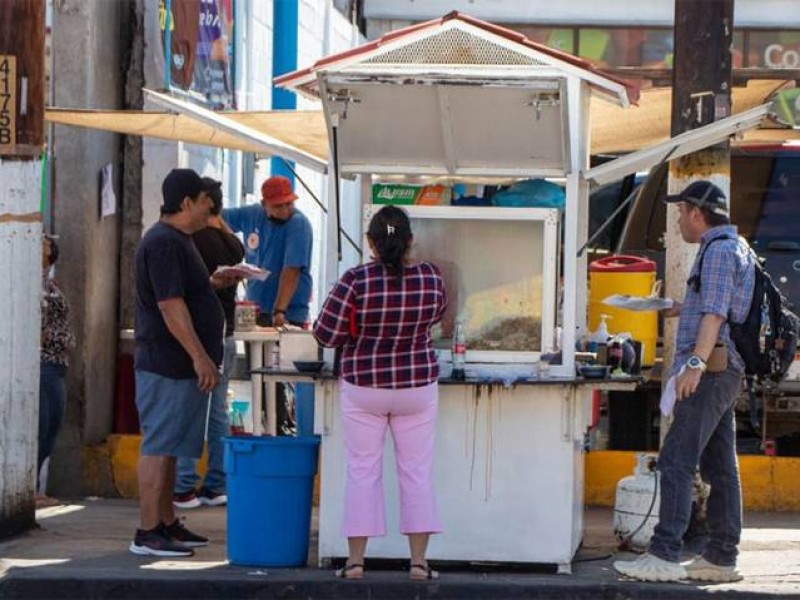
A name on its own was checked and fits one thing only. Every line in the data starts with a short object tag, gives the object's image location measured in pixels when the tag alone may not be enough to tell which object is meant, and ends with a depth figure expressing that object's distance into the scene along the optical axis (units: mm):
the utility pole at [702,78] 19109
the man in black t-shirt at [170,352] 17719
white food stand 17250
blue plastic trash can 17484
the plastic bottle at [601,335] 18531
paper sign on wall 22922
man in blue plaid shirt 16562
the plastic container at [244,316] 22328
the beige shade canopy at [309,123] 21281
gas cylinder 18625
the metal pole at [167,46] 23861
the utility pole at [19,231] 18734
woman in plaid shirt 16516
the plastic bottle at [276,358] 18281
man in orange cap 23422
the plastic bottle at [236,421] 24205
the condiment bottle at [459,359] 17437
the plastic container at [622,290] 20156
